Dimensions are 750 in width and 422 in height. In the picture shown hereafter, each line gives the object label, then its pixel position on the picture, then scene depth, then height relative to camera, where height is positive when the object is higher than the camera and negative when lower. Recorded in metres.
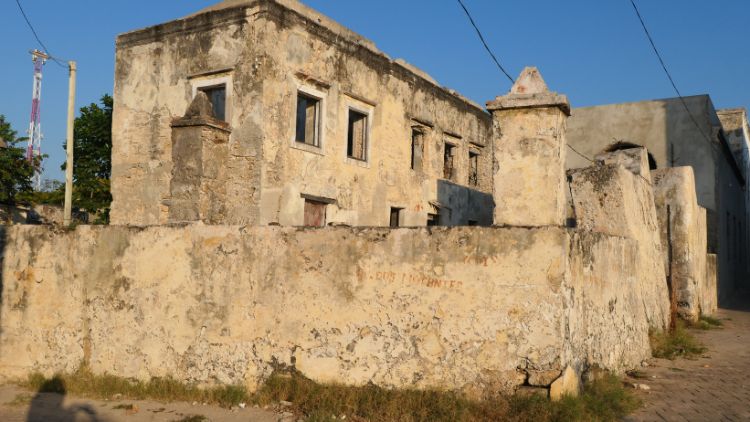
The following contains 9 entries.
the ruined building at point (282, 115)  12.00 +2.82
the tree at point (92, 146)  21.03 +3.27
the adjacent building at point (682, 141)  18.34 +3.54
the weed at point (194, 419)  5.50 -1.51
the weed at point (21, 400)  6.33 -1.61
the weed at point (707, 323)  11.34 -1.19
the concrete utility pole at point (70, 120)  12.62 +2.42
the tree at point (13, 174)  16.80 +1.80
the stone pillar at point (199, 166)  7.84 +1.01
